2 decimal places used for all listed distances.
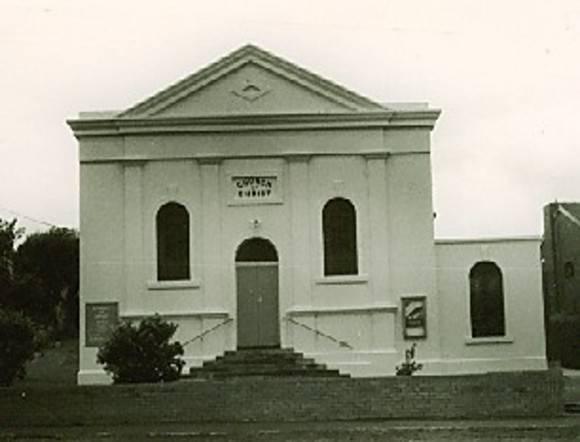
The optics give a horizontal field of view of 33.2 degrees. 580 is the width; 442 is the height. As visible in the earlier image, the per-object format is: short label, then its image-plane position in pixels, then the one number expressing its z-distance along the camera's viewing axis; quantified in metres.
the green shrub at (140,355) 20.39
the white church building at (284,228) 26.47
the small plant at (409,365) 23.58
